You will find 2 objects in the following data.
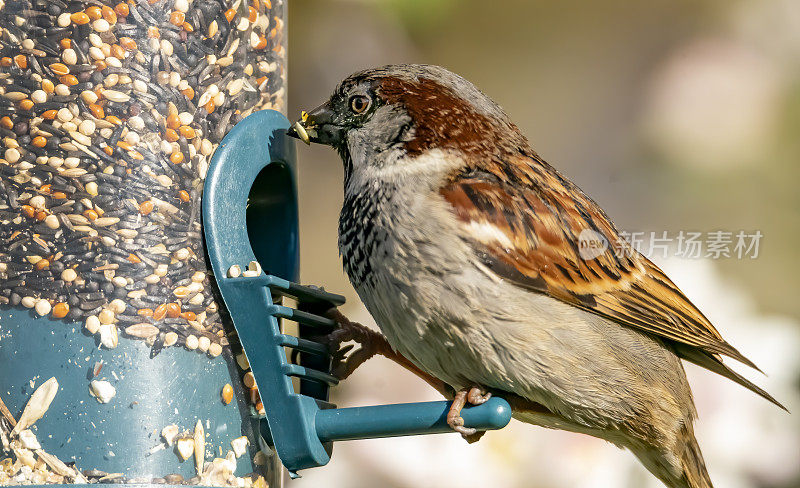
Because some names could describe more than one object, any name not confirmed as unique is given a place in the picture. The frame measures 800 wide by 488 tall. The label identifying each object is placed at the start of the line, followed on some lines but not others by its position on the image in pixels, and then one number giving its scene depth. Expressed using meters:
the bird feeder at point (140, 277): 5.06
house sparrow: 5.49
